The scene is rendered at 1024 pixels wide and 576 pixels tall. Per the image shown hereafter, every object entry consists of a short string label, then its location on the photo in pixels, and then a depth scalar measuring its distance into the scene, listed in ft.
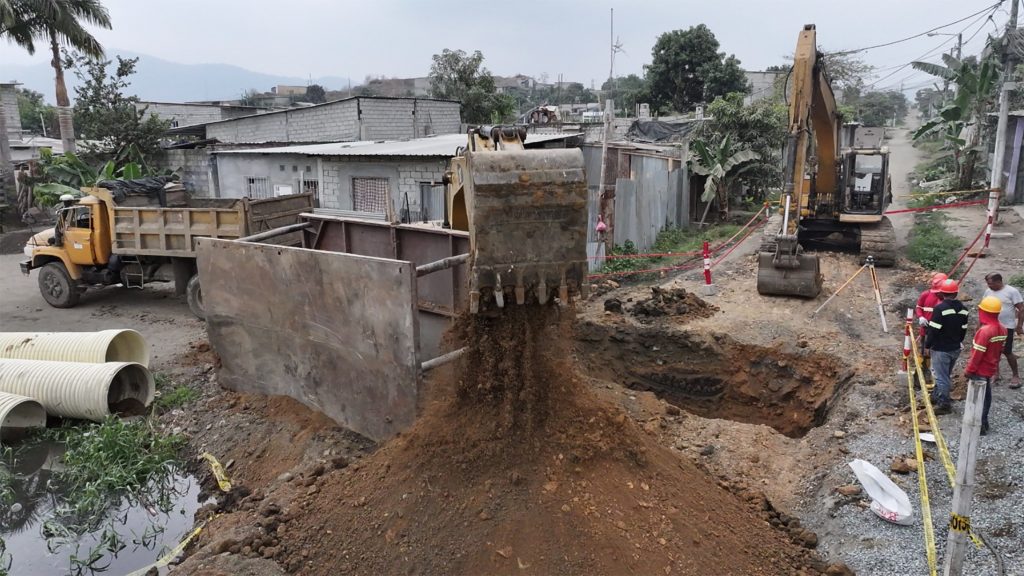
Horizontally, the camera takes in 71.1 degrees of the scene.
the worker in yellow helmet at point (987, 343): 21.66
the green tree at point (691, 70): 127.85
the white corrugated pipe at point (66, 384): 27.99
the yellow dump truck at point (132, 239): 40.65
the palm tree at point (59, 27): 74.33
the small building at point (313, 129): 76.48
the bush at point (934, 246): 47.57
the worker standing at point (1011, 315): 26.35
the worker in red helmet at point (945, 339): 24.26
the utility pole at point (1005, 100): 56.95
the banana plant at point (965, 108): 70.79
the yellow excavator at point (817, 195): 40.22
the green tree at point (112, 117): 82.02
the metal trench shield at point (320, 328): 22.17
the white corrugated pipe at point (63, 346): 31.01
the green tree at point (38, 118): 151.33
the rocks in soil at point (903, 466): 21.21
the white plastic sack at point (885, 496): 18.66
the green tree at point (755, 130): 75.51
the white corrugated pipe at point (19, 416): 26.91
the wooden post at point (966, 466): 13.48
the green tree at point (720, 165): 71.56
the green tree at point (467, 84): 110.42
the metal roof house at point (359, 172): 54.34
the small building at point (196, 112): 120.16
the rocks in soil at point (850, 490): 20.29
